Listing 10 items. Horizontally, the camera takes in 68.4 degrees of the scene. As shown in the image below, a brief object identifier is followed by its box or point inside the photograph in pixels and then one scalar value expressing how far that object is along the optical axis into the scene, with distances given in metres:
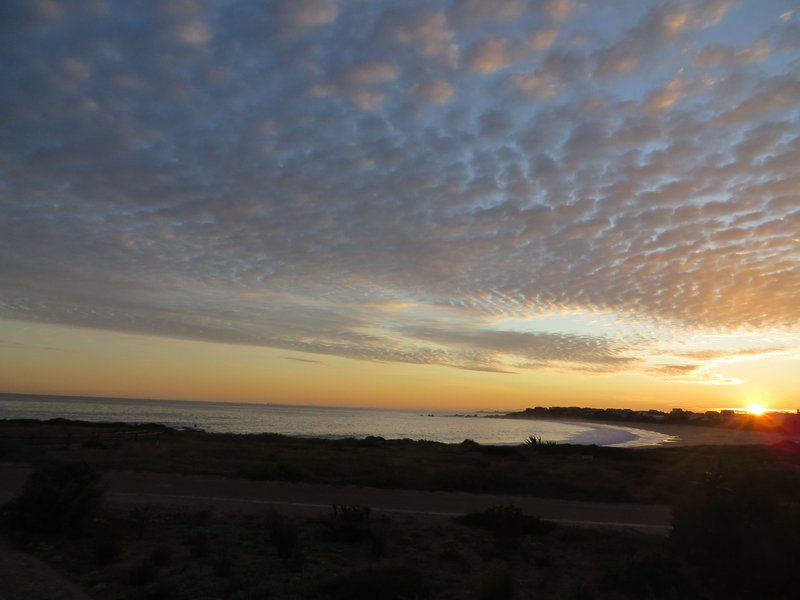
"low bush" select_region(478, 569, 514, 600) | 8.05
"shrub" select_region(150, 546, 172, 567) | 9.16
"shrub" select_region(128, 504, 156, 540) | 11.30
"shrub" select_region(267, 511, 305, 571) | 9.57
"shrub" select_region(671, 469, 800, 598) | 8.69
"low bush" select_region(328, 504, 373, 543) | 11.31
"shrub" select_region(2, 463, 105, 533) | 11.02
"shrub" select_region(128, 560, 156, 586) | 8.36
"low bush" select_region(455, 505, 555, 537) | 12.62
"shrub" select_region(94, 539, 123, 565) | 9.34
